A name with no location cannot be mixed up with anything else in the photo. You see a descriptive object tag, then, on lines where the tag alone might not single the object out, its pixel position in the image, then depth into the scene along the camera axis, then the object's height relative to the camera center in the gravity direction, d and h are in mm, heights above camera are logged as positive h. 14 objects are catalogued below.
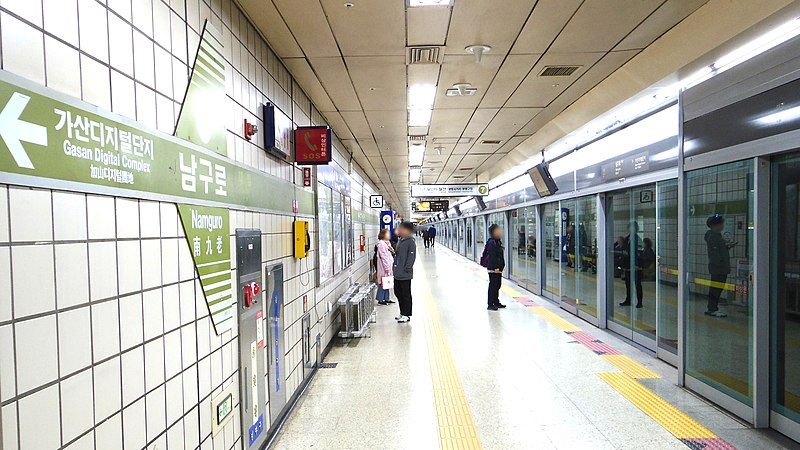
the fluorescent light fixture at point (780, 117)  3000 +652
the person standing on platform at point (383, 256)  8047 -611
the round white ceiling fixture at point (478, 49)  3852 +1398
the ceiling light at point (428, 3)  3074 +1415
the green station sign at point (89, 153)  1216 +241
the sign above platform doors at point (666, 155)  4651 +633
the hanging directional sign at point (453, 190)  13828 +878
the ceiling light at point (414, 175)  12353 +1272
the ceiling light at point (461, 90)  4941 +1392
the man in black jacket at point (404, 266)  7336 -705
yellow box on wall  4223 -154
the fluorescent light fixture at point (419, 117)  6039 +1379
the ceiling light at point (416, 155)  8797 +1326
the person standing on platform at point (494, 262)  8180 -741
